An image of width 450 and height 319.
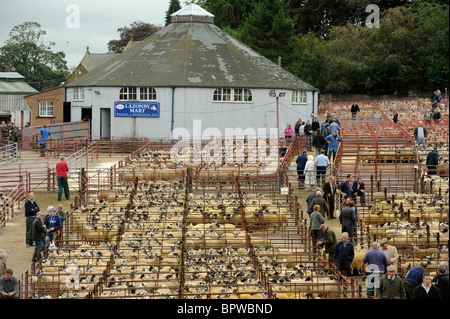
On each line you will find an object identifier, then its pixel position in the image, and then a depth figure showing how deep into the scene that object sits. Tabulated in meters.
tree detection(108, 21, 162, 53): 110.88
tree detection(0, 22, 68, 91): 105.54
